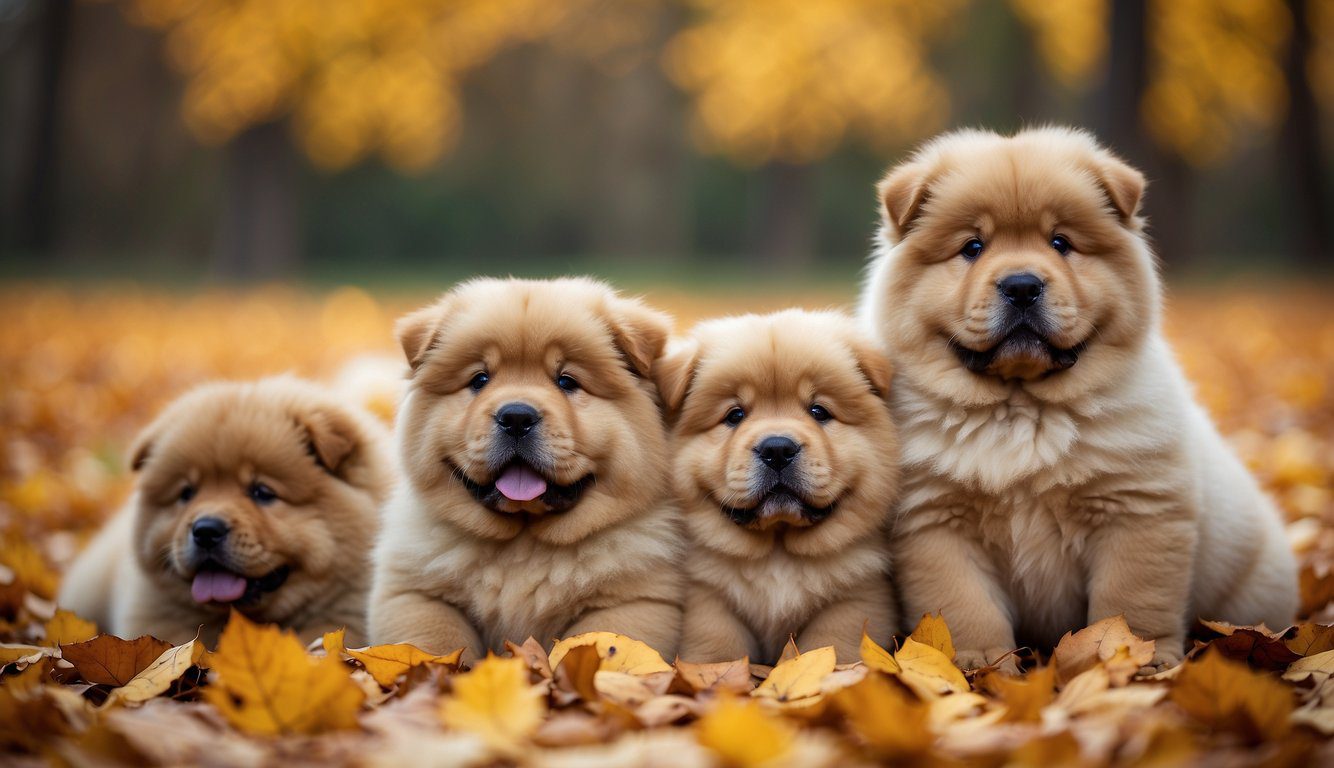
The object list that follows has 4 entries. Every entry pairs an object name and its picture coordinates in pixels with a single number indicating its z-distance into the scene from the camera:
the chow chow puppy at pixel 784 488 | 3.05
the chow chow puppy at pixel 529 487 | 3.07
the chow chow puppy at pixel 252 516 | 3.49
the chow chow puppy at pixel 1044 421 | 3.00
